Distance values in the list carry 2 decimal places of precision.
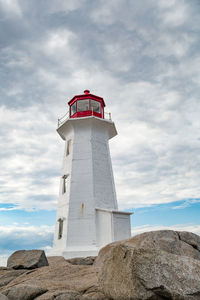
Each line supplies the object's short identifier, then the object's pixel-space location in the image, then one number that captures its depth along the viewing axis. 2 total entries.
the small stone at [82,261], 9.30
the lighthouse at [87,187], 13.67
